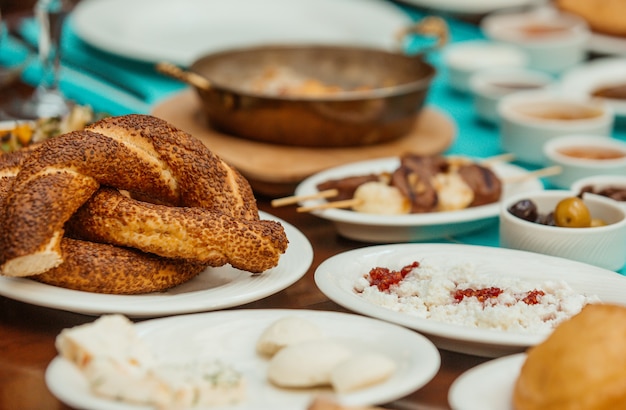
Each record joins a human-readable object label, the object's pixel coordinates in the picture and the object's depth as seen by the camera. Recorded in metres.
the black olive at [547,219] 2.21
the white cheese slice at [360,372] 1.40
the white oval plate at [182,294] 1.69
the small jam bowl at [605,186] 2.42
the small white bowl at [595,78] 3.57
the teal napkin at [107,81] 3.43
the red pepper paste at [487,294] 1.79
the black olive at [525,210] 2.21
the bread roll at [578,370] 1.36
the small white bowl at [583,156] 2.70
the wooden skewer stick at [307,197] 2.30
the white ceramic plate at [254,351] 1.38
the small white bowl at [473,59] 3.74
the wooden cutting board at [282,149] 2.64
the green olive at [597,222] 2.21
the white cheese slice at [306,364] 1.45
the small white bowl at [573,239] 2.11
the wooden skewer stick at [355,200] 2.30
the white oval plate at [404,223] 2.24
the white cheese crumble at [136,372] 1.36
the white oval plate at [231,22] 4.10
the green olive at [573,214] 2.16
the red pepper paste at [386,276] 1.85
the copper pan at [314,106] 2.75
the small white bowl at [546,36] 4.03
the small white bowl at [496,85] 3.38
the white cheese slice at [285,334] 1.55
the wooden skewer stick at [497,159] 2.65
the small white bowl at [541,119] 3.00
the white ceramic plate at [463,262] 1.61
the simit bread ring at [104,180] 1.69
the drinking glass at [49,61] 3.34
